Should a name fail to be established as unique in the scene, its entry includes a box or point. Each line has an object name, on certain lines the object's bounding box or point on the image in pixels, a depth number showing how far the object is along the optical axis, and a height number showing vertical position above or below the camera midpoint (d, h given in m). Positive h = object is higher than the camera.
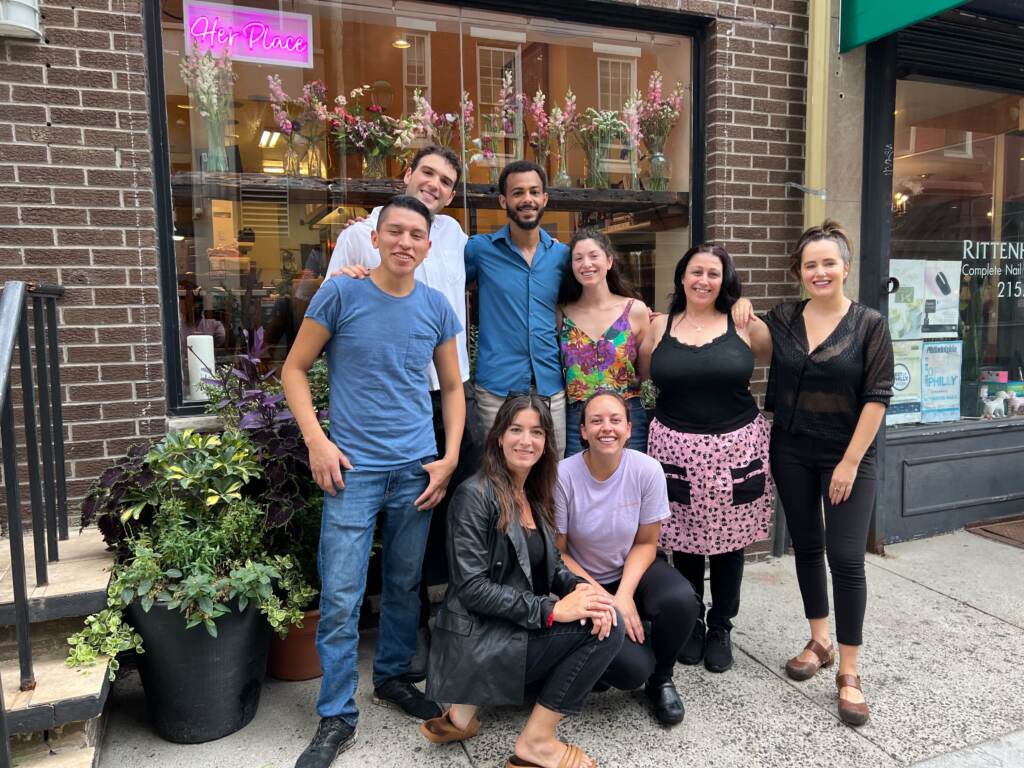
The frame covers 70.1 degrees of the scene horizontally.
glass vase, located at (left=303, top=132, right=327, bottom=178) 3.73 +0.79
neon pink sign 3.39 +1.34
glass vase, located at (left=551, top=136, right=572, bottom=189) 4.24 +0.79
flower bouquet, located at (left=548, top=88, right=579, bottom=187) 4.22 +1.04
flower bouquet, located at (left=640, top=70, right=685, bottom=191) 4.26 +1.09
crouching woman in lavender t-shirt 2.65 -0.87
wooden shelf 3.46 +0.62
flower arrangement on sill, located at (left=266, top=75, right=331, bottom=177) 3.67 +0.95
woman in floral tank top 3.05 -0.09
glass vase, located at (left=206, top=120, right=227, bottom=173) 3.46 +0.78
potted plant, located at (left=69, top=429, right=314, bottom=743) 2.47 -0.93
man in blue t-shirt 2.46 -0.39
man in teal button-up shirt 3.05 +0.02
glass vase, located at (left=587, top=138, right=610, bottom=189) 4.30 +0.84
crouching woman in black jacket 2.38 -1.05
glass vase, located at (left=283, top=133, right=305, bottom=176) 3.68 +0.79
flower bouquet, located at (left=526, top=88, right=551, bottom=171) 4.18 +1.03
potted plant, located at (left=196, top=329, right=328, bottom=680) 2.85 -0.67
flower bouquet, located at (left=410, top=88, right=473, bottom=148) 3.91 +1.02
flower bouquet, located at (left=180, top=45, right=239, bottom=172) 3.39 +1.04
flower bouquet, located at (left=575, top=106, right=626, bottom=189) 4.27 +1.00
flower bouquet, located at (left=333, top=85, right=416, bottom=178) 3.78 +0.93
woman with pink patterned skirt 2.96 -0.50
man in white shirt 2.88 +0.21
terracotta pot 2.99 -1.42
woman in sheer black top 2.73 -0.45
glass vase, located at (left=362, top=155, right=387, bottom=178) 3.83 +0.76
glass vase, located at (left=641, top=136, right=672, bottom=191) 4.36 +0.83
